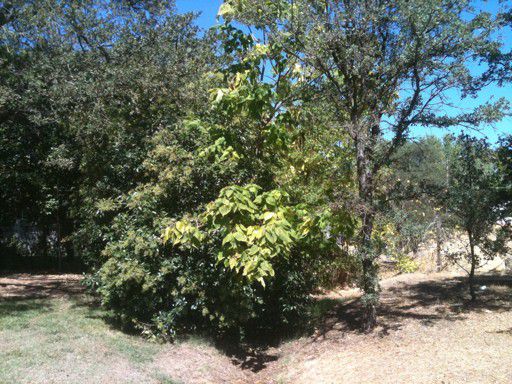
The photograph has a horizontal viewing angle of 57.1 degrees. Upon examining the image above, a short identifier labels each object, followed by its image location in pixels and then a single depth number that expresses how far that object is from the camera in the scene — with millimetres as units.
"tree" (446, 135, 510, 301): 7273
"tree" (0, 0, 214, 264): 8539
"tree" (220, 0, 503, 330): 6551
